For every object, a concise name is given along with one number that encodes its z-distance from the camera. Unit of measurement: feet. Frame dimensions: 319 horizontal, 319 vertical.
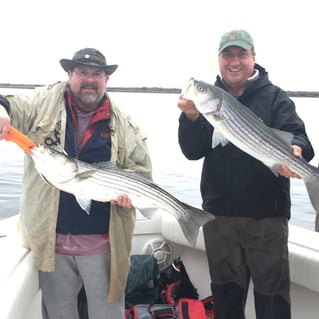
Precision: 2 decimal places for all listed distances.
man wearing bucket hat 8.27
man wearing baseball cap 8.56
